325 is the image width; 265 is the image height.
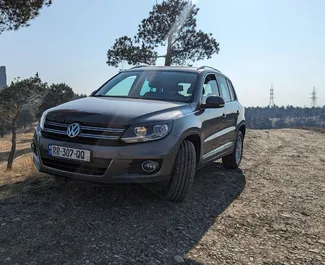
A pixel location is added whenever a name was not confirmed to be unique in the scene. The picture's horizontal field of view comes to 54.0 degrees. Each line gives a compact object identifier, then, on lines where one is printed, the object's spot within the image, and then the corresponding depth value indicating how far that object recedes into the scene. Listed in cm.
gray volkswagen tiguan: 335
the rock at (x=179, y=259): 277
